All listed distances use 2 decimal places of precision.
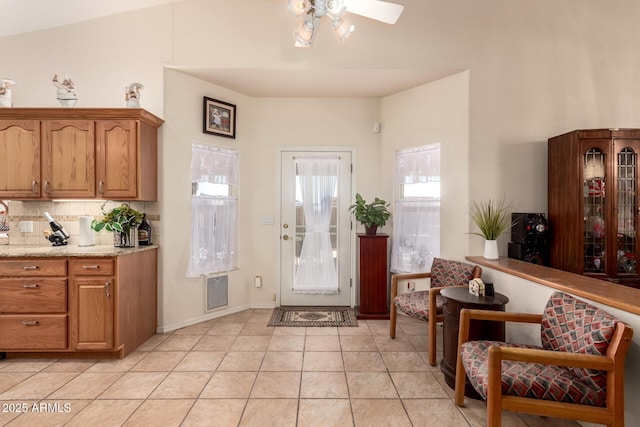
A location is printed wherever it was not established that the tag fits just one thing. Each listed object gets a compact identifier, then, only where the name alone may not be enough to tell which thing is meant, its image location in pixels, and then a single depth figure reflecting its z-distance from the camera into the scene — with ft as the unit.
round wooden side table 7.57
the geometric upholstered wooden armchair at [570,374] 5.07
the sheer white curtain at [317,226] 14.51
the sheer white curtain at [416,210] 12.77
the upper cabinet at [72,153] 10.36
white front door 14.53
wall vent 13.07
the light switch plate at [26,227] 11.52
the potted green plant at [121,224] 10.57
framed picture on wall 12.78
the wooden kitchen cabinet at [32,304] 9.30
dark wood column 13.15
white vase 10.83
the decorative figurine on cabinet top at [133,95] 10.84
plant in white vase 10.82
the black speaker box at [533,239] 10.82
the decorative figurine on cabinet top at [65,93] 10.57
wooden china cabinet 10.02
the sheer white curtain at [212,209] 12.60
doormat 12.64
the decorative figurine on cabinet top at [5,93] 10.78
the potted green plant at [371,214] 13.03
